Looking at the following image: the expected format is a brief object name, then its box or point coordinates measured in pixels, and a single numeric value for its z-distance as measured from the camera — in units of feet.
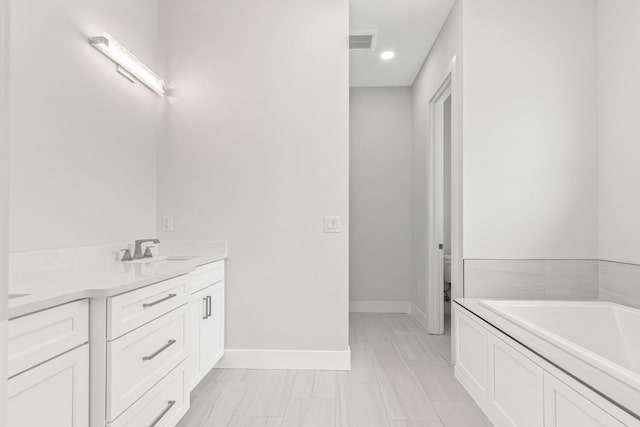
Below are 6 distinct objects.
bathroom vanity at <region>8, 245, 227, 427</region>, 3.32
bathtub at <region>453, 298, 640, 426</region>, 4.14
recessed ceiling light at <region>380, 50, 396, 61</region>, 12.12
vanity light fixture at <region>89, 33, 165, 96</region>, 6.72
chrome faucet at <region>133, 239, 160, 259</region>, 7.46
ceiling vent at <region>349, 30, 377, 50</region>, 10.94
